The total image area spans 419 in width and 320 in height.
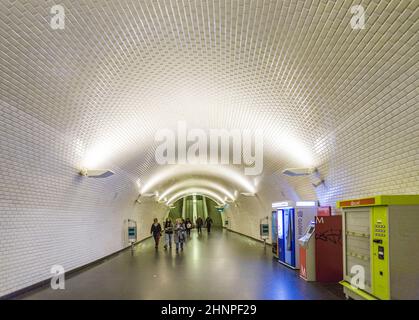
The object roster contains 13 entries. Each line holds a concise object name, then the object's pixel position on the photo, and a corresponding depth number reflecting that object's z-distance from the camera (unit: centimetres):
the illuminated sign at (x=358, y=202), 605
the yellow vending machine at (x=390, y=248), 546
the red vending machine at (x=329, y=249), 933
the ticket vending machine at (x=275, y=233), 1417
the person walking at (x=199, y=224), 3400
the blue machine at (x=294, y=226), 1151
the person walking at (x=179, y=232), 1766
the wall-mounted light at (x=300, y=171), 1077
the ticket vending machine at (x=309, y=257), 929
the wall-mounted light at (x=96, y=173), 1007
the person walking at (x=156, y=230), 1811
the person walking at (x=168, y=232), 1783
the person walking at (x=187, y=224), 2390
